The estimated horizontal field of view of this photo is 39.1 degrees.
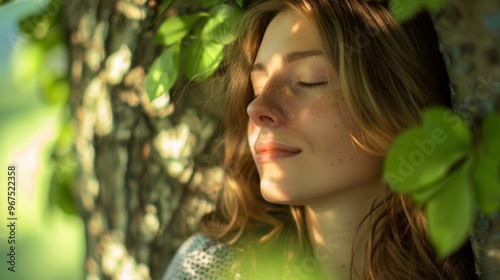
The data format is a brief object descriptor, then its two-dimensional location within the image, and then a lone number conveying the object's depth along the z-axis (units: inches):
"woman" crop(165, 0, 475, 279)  56.6
